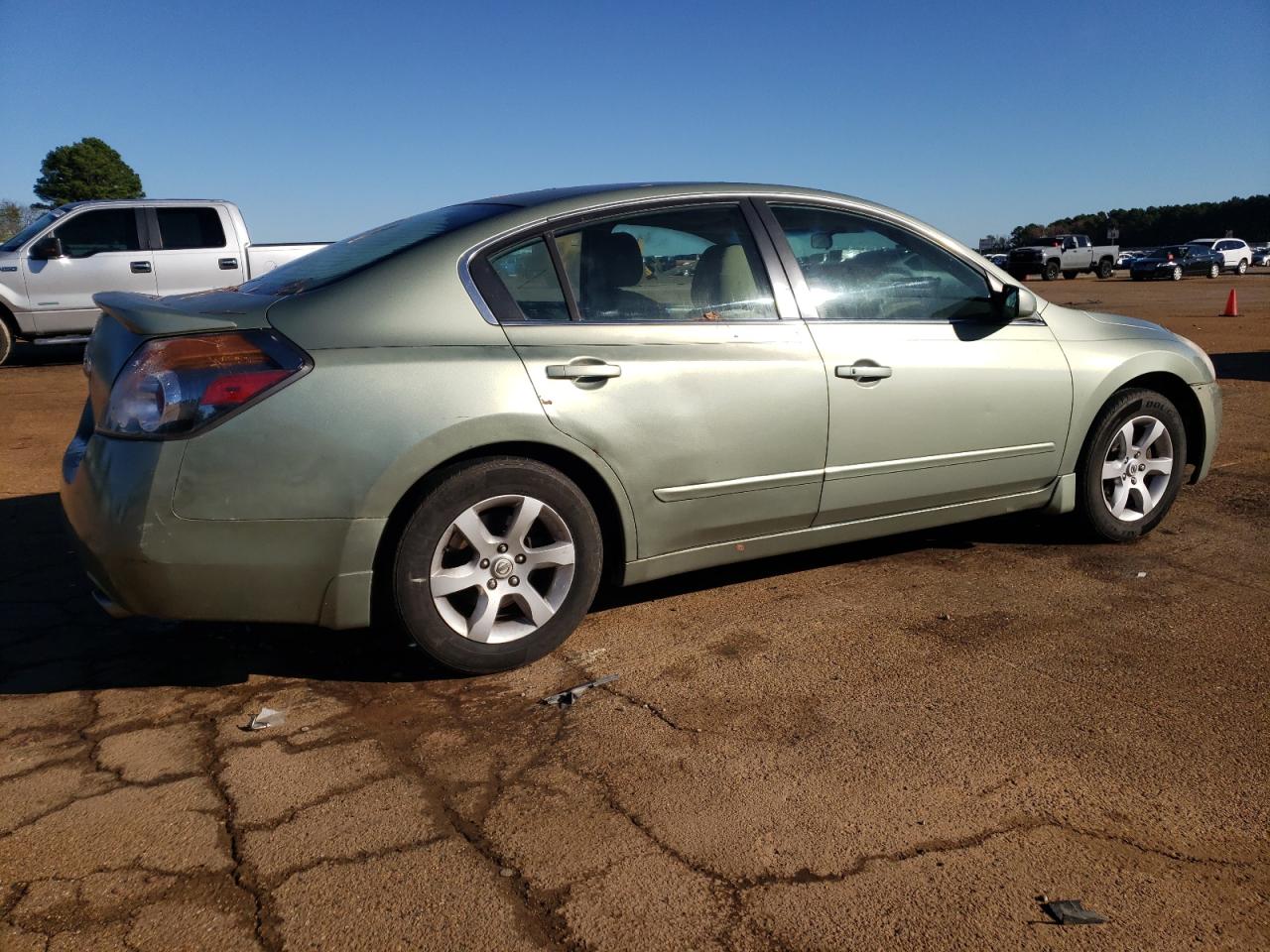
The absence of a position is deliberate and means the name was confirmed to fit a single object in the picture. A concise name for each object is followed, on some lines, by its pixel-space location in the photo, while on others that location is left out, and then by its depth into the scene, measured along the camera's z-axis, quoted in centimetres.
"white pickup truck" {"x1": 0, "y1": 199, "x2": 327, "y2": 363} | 1269
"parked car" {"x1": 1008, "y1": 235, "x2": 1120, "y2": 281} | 4388
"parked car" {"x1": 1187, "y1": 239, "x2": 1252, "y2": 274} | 4406
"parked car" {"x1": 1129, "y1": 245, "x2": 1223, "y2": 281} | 4206
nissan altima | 305
